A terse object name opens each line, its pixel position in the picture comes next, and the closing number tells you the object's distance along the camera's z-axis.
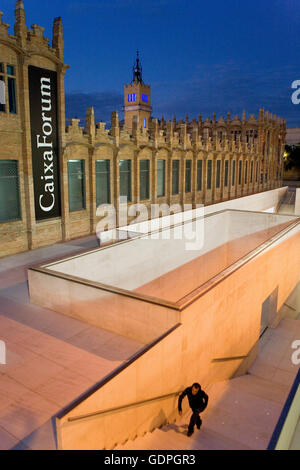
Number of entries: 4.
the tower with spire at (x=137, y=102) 61.84
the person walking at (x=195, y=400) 8.04
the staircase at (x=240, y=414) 7.79
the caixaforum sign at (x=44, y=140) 17.75
